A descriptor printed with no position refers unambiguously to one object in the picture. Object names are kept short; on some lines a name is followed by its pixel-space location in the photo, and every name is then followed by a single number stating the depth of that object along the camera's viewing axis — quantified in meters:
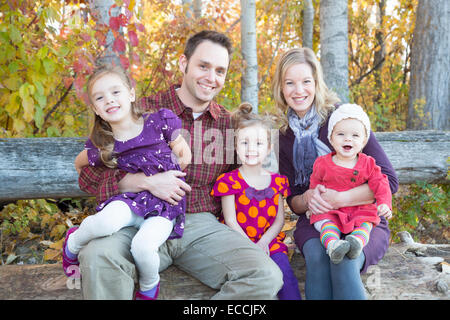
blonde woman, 2.46
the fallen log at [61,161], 3.44
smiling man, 2.24
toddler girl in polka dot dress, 2.81
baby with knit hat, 2.56
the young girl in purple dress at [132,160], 2.36
